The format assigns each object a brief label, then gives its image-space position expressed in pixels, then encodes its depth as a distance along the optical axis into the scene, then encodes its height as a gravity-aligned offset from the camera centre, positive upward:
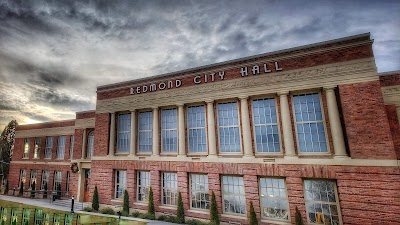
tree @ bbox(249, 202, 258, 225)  11.88 -3.27
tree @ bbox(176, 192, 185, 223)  13.70 -3.29
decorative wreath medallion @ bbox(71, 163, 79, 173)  21.05 -0.30
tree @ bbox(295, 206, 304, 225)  11.02 -3.19
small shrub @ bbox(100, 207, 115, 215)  16.01 -3.41
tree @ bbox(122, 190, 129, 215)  15.51 -2.97
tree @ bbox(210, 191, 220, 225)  12.75 -3.14
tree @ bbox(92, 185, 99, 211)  16.75 -2.73
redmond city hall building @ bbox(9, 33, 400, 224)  10.63 +1.07
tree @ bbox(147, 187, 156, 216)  14.79 -3.03
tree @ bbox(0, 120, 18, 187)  32.09 +3.38
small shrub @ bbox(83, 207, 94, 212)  16.61 -3.32
